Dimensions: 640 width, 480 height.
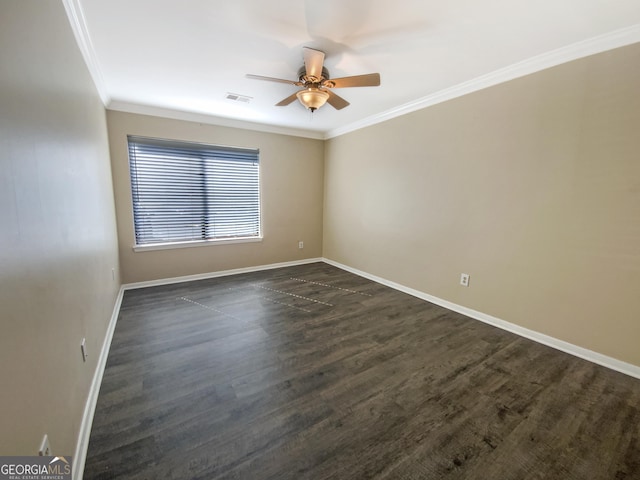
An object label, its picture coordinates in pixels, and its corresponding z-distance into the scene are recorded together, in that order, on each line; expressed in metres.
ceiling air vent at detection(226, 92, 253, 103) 3.02
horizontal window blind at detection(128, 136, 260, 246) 3.62
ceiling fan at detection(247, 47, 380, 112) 2.05
